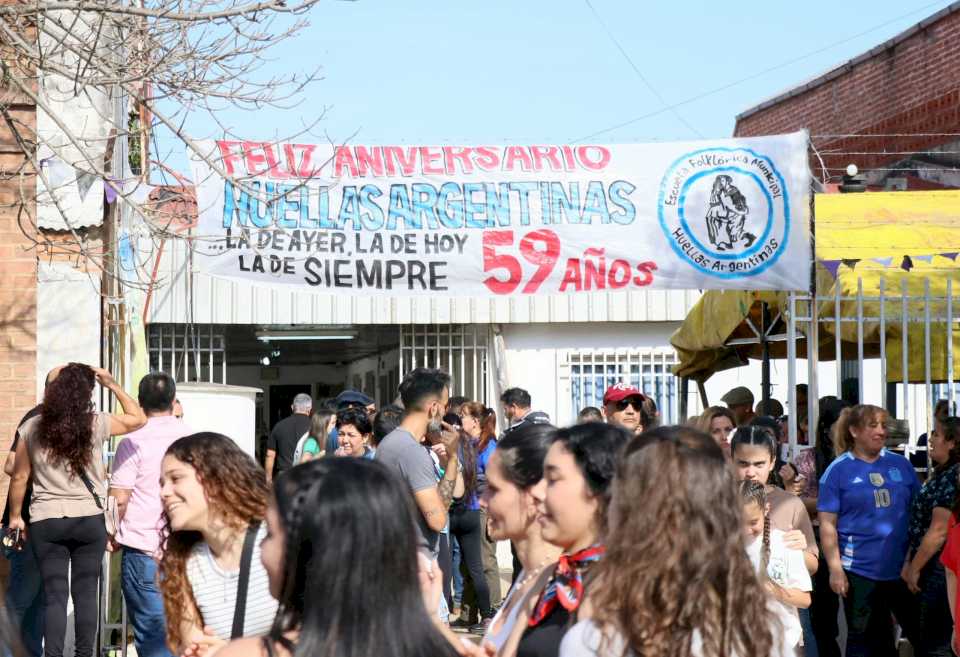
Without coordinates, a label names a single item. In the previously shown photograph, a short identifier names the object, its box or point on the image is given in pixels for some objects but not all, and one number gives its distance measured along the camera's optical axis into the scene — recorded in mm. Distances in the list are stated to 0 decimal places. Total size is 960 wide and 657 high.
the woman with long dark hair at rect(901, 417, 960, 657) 7516
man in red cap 9320
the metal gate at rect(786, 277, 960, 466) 9188
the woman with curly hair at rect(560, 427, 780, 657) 2861
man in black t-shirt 13172
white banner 10180
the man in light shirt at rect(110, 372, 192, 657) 7047
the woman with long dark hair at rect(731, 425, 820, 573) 6406
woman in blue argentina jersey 7926
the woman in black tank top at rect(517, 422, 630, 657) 3438
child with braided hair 5449
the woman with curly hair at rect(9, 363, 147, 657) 7469
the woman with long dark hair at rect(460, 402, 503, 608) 11016
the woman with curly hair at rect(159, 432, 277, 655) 4191
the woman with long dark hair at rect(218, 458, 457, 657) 2576
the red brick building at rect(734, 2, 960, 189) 18266
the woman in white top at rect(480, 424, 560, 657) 4020
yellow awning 9578
